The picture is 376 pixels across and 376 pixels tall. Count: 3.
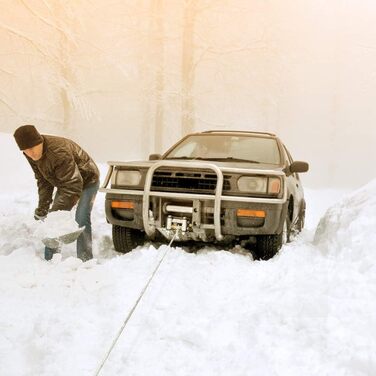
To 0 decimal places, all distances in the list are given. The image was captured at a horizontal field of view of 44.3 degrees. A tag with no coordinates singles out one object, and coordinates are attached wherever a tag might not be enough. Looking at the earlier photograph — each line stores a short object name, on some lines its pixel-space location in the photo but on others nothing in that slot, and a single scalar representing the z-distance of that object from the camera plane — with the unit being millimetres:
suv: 4785
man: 4520
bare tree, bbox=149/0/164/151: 17641
